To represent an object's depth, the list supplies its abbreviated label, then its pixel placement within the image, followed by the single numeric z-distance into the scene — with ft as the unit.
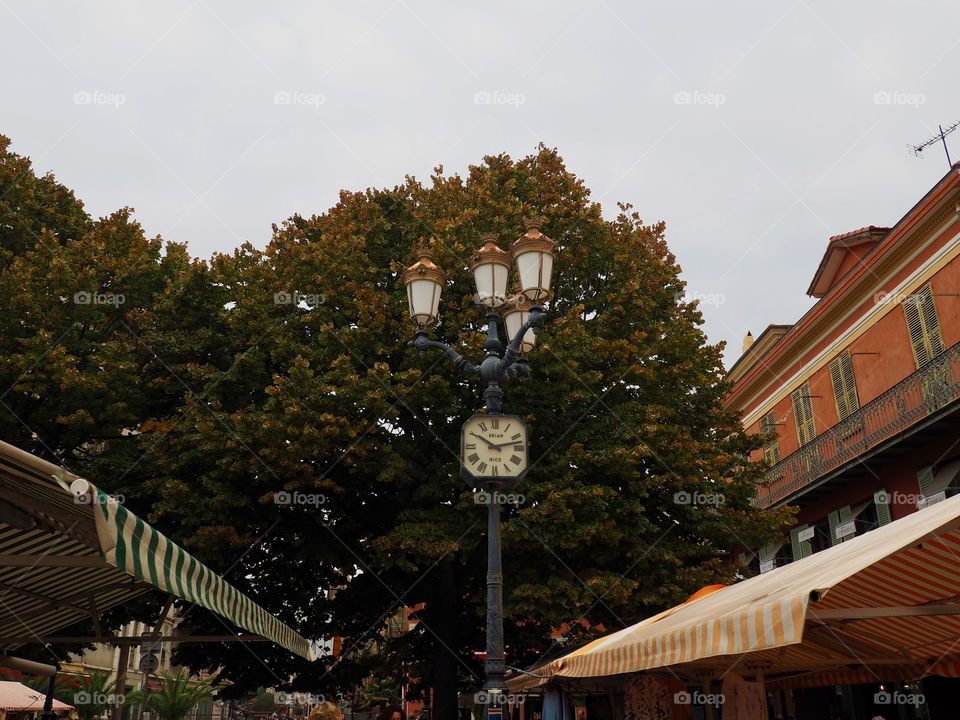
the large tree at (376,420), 46.57
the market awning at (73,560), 11.18
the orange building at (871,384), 52.47
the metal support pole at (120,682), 26.48
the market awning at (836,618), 12.57
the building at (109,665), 121.80
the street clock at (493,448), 27.27
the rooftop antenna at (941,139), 62.85
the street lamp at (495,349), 25.96
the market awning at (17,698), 61.77
